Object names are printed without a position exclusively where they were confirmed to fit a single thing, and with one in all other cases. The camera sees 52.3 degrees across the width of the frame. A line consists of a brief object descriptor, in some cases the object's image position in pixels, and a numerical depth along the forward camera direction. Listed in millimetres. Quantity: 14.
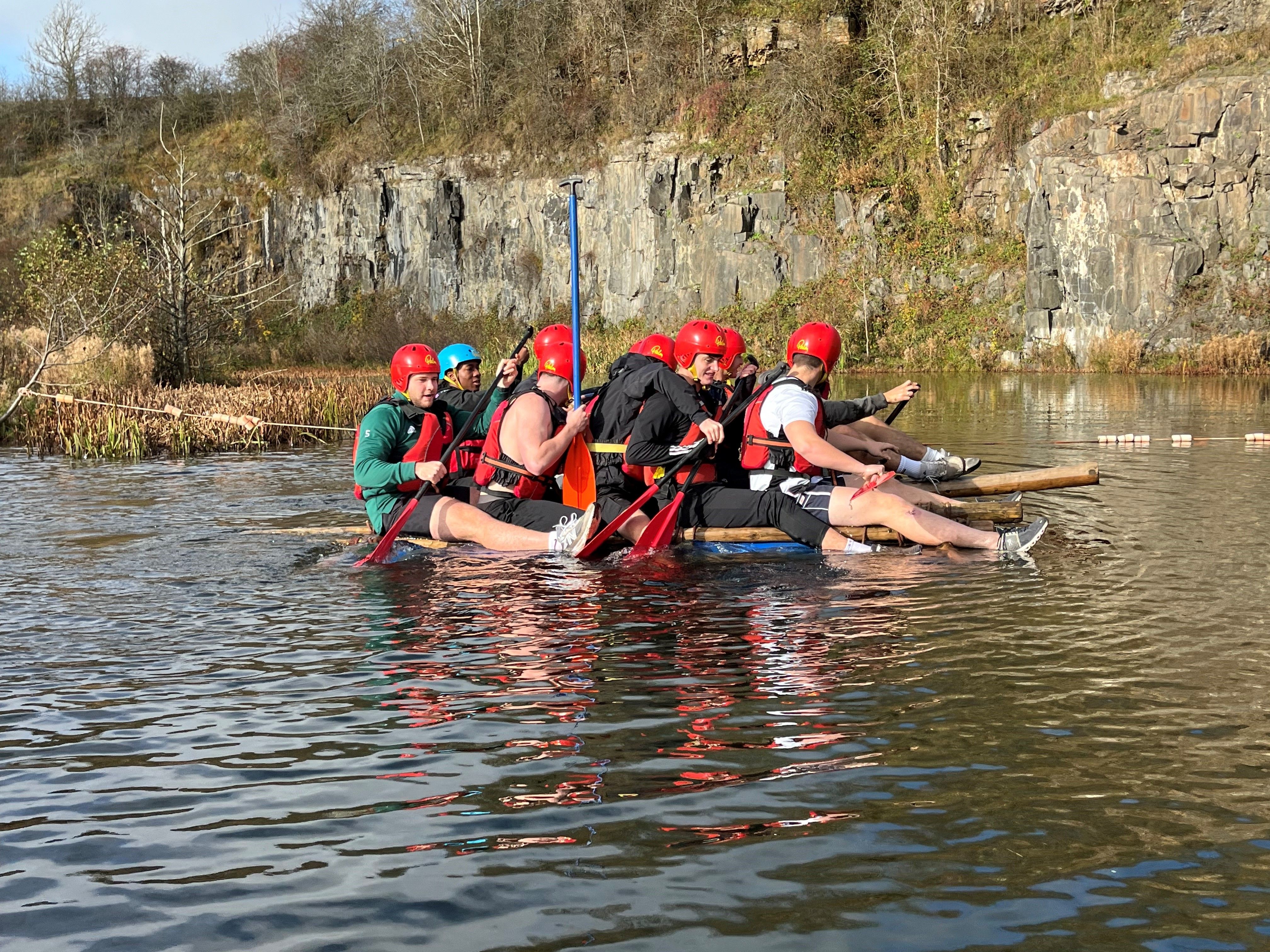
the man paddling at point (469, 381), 11258
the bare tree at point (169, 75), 75188
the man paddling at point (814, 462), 9547
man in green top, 10125
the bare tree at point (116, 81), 73375
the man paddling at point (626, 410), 10156
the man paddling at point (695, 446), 9922
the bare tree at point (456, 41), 53875
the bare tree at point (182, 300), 27688
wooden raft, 9891
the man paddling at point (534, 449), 9906
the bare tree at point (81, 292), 23344
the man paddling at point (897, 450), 11047
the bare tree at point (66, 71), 73188
